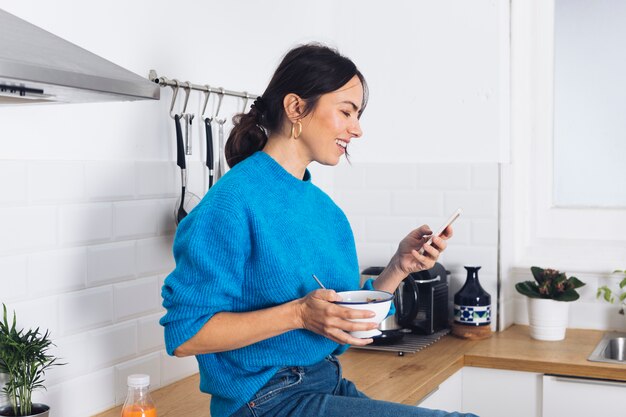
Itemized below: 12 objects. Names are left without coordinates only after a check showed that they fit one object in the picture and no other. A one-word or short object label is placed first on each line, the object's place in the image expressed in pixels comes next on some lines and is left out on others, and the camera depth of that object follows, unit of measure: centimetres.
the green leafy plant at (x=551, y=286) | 289
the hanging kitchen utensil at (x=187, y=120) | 229
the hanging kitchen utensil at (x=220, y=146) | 245
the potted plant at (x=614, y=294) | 294
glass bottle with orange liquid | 175
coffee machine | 281
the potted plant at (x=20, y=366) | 169
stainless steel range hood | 126
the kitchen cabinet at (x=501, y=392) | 269
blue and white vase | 293
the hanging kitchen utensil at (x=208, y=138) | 238
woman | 159
